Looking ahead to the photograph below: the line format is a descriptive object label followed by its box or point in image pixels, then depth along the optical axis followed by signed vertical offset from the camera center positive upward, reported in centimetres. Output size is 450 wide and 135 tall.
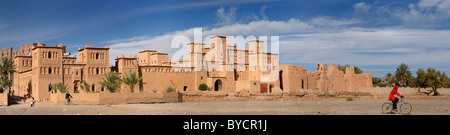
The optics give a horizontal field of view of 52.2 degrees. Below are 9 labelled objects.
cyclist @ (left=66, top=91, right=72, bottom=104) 3214 -133
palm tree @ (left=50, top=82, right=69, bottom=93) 4128 -89
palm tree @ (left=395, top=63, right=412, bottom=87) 6272 +25
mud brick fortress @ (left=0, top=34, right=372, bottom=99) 4700 +42
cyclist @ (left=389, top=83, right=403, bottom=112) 1709 -87
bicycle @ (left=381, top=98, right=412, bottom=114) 1752 -126
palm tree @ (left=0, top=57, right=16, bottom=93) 4941 +100
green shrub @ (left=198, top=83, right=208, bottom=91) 4936 -112
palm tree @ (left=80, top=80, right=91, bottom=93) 4419 -89
